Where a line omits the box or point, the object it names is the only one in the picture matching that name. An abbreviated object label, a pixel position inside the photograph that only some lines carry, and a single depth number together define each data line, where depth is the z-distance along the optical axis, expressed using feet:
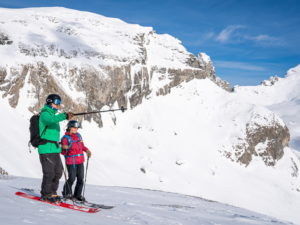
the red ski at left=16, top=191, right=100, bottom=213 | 20.66
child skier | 23.79
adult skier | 20.38
